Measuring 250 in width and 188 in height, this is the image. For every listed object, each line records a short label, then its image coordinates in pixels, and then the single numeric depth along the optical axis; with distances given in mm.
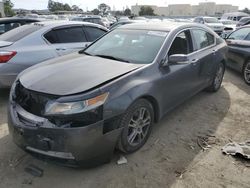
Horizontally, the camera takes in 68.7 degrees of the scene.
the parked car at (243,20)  11995
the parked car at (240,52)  4517
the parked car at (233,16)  19012
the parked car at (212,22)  12412
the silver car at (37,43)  3360
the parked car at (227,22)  15769
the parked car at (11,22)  5080
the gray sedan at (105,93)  1872
